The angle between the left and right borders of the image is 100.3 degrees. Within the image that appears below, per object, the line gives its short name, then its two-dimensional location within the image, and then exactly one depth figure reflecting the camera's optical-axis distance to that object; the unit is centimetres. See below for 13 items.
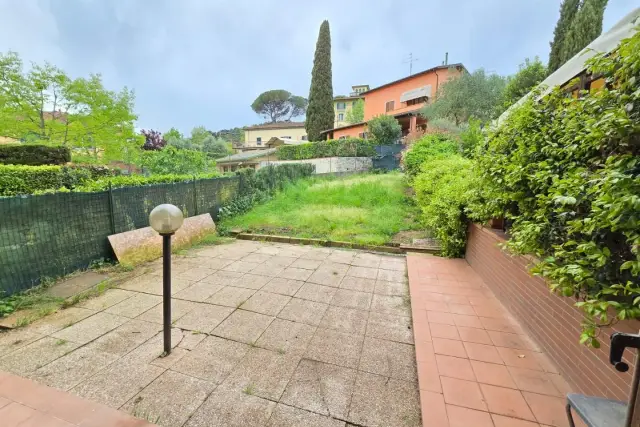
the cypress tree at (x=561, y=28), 1468
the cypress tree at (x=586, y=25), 1311
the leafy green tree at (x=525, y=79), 1426
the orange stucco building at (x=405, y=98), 1962
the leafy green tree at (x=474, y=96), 1520
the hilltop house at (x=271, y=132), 4184
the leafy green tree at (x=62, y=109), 1055
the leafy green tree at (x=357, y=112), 3256
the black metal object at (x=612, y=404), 93
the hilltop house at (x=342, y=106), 3797
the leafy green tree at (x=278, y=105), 5294
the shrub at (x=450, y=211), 461
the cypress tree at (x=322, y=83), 2430
